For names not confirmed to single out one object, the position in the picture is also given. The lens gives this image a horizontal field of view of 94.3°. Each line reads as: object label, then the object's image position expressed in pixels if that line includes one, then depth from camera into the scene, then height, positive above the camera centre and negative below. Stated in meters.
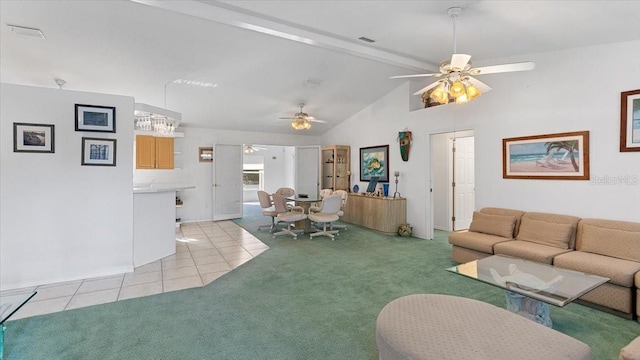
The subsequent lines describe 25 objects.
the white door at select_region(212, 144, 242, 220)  7.82 -0.08
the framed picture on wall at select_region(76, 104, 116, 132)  3.61 +0.75
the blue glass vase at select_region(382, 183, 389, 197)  6.51 -0.23
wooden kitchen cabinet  6.14 +0.56
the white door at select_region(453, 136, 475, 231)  6.62 -0.06
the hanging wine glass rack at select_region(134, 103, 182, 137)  4.59 +0.98
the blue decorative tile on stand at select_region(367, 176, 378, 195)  6.92 -0.13
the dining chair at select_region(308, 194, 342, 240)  5.64 -0.66
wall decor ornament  6.04 +0.76
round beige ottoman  1.37 -0.79
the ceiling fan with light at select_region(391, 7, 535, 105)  2.81 +1.02
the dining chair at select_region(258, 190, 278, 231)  6.49 -0.59
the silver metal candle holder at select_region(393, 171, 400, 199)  6.37 -0.09
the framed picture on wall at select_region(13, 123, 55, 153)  3.36 +0.47
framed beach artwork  3.73 +0.32
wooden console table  6.12 -0.72
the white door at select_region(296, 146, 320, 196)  8.49 +0.29
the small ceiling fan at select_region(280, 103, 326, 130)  6.10 +1.21
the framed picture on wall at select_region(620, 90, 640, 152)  3.29 +0.67
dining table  6.19 -0.59
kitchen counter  4.08 -0.65
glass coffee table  2.22 -0.84
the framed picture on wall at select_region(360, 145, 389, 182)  6.73 +0.40
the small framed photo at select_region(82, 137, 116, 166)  3.64 +0.34
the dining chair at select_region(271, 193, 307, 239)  5.86 -0.72
